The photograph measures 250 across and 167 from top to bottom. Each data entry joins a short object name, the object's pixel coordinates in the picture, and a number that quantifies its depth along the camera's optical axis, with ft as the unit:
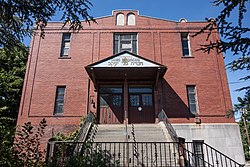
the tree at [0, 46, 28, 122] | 58.44
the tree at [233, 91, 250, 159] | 19.85
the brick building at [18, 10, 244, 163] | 43.75
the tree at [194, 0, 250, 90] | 16.92
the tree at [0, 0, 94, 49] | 18.74
